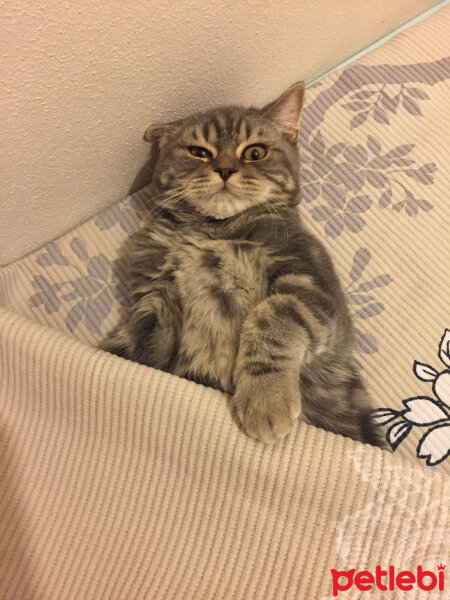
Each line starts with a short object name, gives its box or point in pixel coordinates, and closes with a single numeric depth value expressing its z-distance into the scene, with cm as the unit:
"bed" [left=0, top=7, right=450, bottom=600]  31
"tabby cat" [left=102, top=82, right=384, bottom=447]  36
